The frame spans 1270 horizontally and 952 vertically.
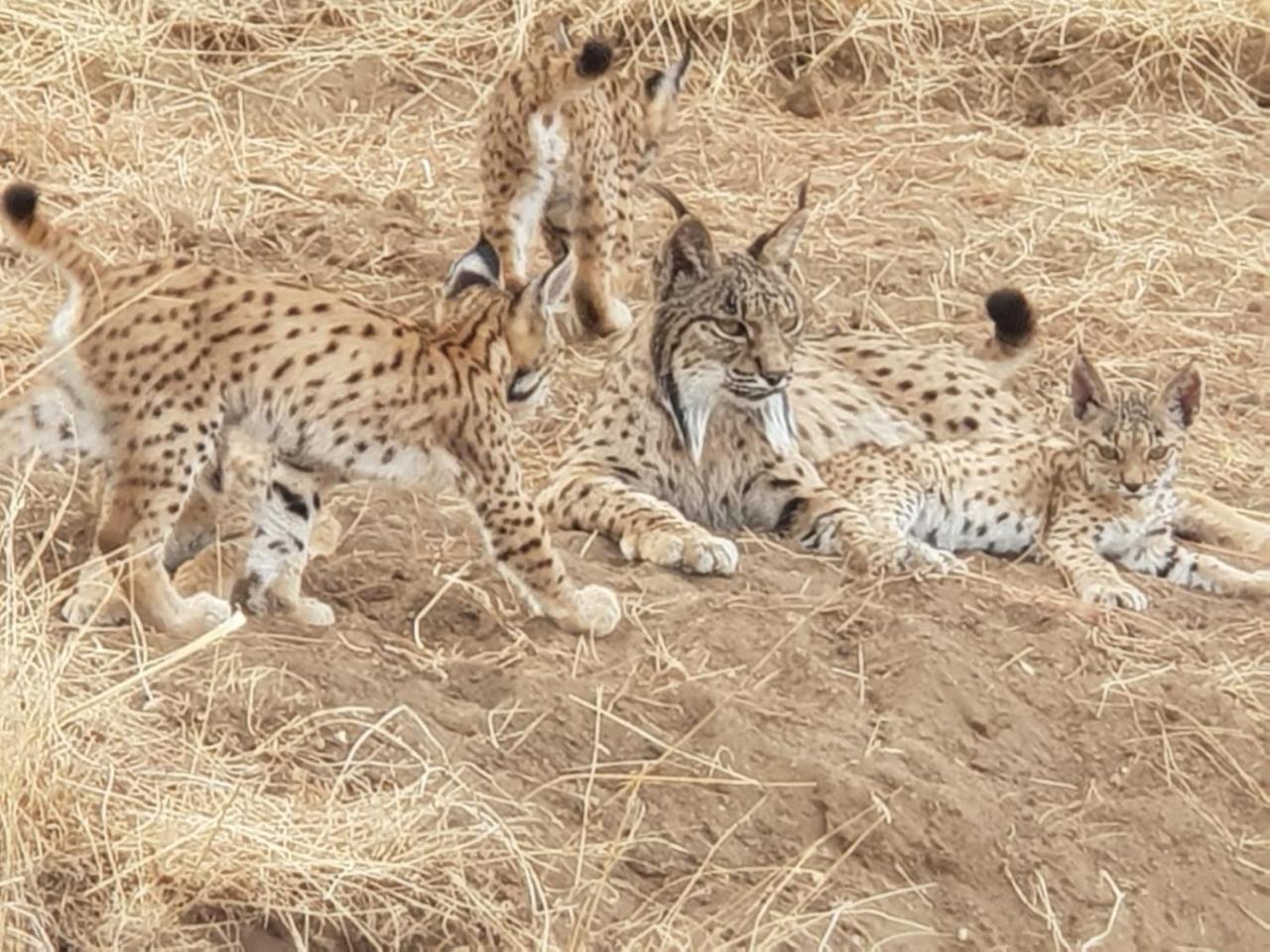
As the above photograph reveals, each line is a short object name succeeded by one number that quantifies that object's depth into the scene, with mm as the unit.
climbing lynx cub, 9195
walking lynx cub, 6117
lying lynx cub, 7957
